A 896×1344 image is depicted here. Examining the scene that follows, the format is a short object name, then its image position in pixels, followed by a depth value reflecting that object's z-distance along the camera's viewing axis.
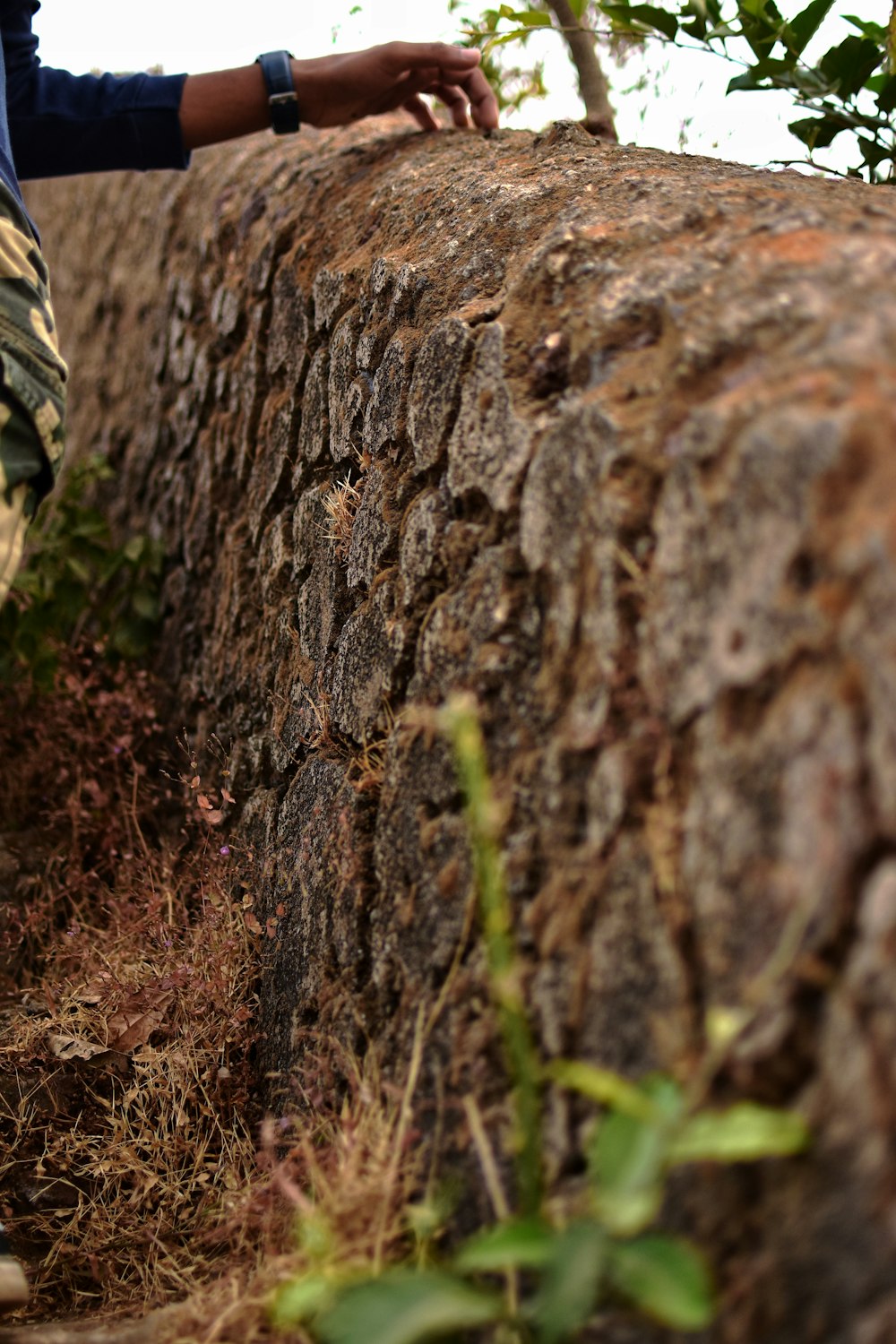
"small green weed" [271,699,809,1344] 1.03
